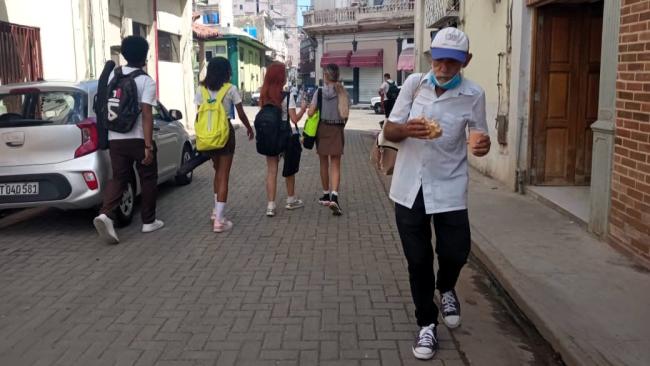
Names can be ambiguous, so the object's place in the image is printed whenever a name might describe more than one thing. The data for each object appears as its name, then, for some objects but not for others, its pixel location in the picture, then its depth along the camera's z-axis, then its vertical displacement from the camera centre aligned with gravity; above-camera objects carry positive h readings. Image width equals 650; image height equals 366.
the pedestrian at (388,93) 18.67 +0.06
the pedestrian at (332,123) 7.41 -0.33
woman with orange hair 7.05 -0.08
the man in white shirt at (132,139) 6.16 -0.41
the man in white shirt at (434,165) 3.51 -0.41
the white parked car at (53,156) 6.25 -0.58
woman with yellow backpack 6.55 -0.29
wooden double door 7.70 +0.03
